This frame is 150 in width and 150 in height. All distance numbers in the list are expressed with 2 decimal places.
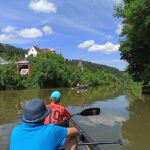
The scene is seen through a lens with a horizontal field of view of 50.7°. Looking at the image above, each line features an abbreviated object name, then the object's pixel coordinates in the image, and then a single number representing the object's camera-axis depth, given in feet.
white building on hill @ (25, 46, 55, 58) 176.85
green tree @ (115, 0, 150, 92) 40.52
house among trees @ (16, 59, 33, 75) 103.11
